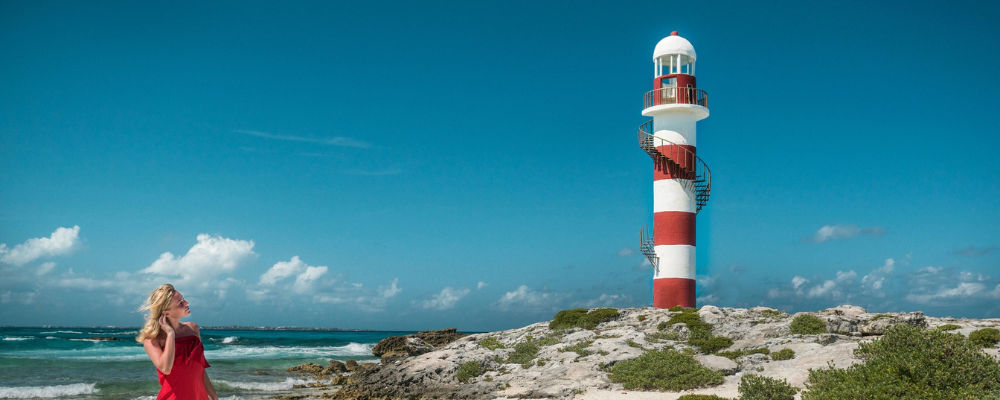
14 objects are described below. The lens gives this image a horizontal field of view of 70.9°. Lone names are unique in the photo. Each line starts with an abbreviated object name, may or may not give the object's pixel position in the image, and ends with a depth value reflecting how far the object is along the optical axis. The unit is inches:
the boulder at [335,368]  1269.7
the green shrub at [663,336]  960.0
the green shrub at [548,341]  992.9
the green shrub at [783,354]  735.1
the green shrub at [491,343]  1050.1
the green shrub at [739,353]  785.3
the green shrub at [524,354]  900.8
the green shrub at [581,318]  1187.6
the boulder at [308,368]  1304.1
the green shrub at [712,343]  856.9
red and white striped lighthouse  1184.8
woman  208.5
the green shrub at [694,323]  959.3
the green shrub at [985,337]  735.7
